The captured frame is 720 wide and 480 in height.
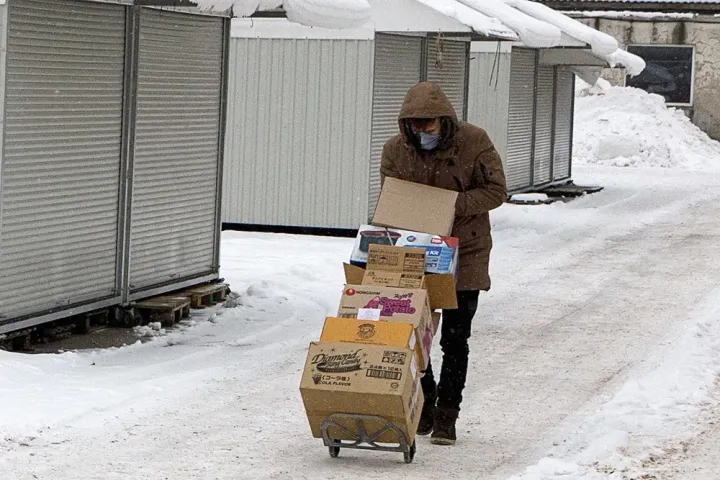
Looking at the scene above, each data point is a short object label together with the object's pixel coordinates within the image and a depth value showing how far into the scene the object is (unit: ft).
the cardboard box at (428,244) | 45.49
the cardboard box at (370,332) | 43.44
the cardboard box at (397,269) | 45.13
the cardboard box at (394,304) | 44.12
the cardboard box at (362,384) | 42.43
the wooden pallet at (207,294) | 74.90
